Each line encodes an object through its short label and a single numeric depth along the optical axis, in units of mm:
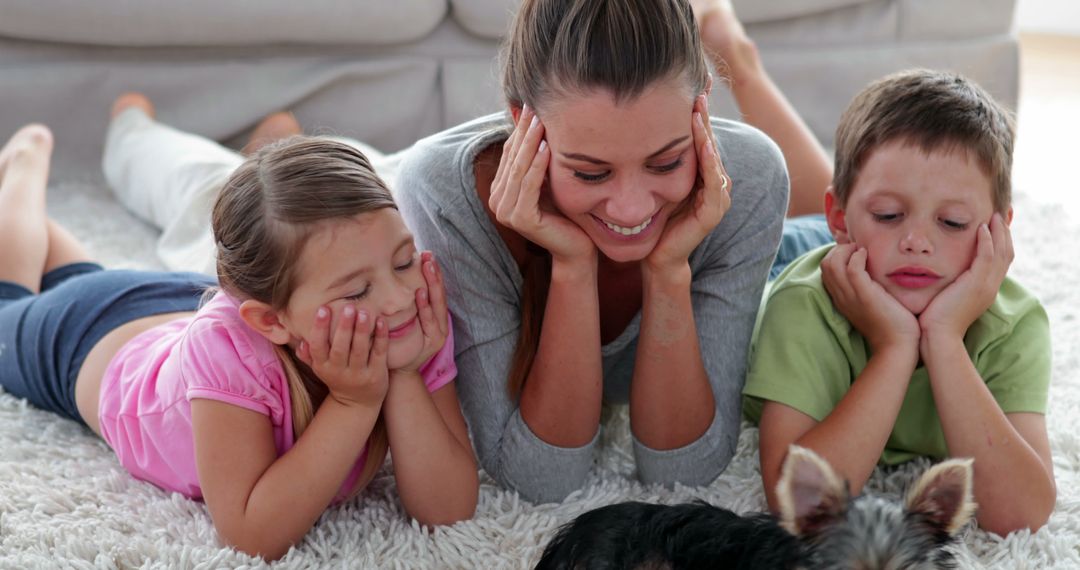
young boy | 1592
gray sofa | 3035
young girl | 1502
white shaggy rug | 1531
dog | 1195
